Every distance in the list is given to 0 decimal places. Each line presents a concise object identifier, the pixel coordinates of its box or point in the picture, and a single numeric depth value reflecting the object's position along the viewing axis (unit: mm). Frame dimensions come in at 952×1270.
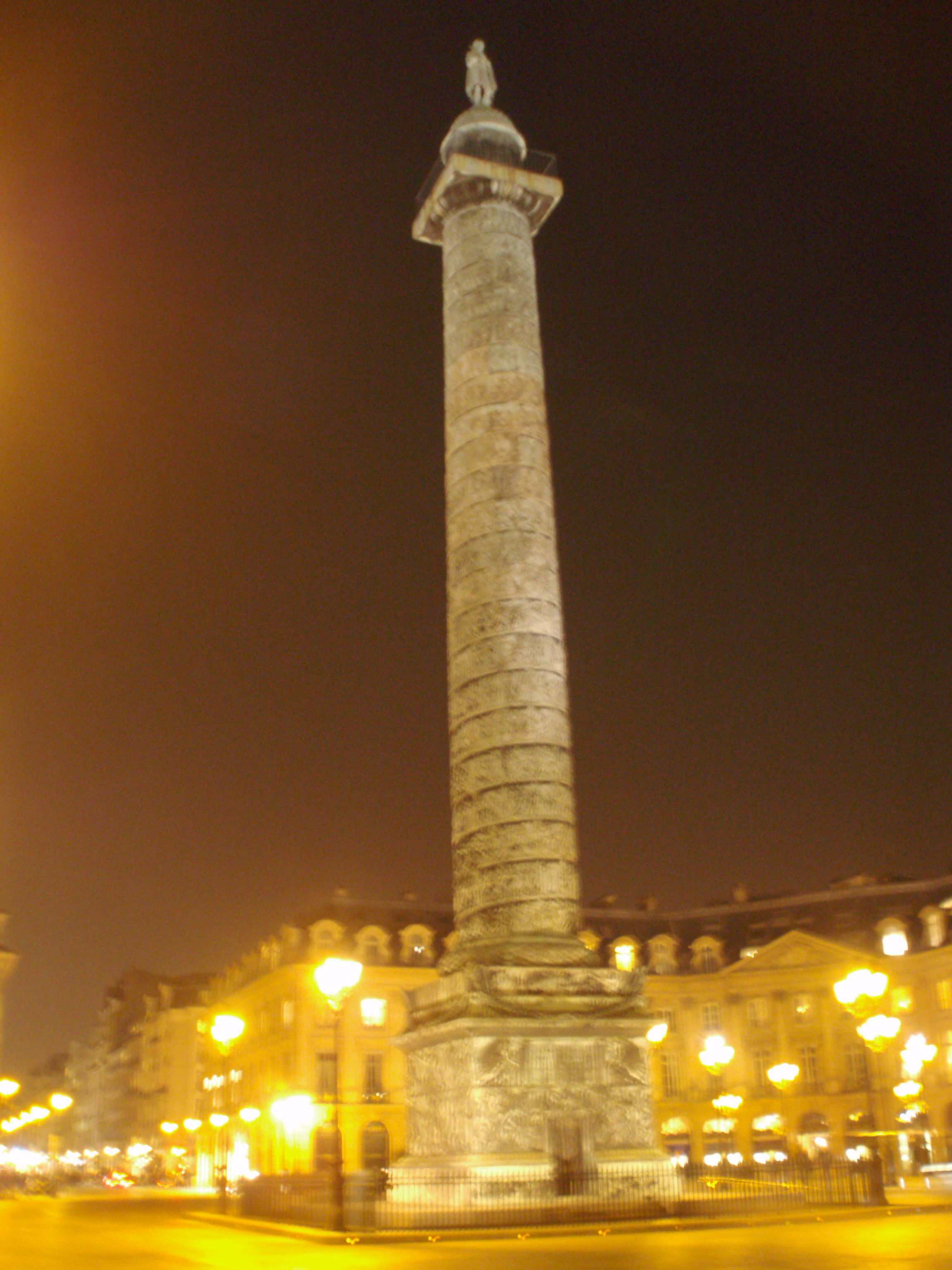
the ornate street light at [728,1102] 35688
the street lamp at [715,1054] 28266
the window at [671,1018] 40406
